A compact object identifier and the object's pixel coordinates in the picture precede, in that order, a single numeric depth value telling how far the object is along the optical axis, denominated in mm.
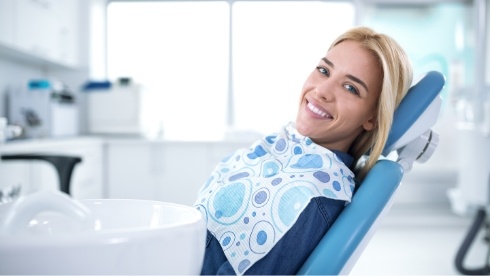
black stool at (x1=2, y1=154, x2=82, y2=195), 2033
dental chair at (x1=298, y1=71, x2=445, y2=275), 848
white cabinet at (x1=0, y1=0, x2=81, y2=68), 2674
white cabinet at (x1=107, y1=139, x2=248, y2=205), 3457
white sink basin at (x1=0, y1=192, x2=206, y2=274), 460
